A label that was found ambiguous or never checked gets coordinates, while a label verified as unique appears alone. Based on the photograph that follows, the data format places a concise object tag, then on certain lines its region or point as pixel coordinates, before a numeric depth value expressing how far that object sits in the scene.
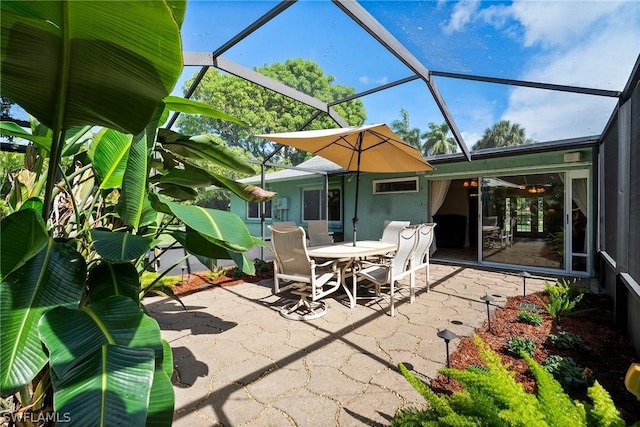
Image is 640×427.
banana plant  0.88
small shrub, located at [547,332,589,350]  2.80
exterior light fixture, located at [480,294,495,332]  3.23
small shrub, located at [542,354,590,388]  2.23
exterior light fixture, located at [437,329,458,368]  2.30
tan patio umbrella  4.36
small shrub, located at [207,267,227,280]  5.95
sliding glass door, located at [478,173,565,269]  6.52
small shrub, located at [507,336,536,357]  2.73
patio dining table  4.21
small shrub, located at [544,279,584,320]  3.57
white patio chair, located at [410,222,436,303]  4.34
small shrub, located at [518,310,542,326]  3.44
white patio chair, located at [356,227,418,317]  3.90
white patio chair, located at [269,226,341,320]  3.82
